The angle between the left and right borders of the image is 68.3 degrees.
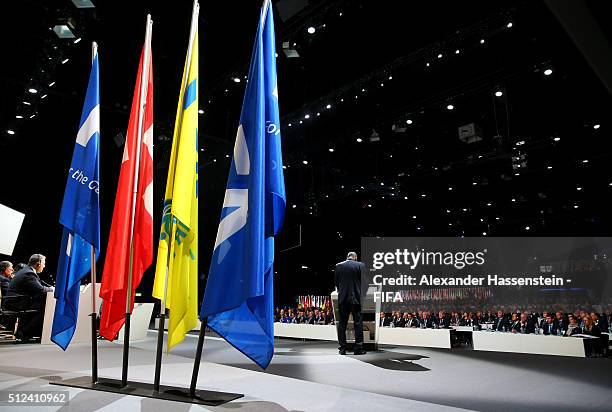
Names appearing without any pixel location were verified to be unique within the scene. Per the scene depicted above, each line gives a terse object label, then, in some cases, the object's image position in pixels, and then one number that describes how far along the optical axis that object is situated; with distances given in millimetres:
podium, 6714
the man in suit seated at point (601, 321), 7362
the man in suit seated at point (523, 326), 7853
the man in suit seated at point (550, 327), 7621
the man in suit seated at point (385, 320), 9630
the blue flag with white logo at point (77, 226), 3389
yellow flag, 2955
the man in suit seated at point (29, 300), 6535
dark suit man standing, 6098
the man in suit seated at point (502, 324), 8375
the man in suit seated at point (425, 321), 9172
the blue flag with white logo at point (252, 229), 2662
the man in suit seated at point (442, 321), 9078
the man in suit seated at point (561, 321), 7549
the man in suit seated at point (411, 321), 9328
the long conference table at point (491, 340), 6258
